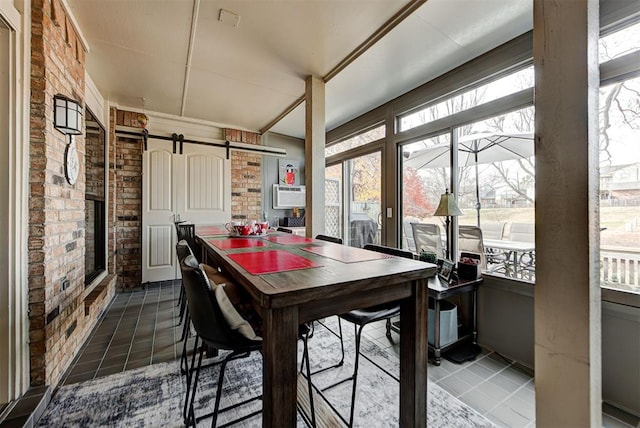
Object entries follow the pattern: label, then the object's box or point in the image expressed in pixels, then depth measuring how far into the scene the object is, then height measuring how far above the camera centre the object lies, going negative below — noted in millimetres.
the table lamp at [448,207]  2398 +78
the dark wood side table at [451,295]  2055 -718
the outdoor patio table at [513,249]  2205 -287
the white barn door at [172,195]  4012 +336
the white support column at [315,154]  2990 +716
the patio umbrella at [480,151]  2223 +631
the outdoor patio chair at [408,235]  3219 -250
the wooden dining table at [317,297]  868 -320
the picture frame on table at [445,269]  2275 -481
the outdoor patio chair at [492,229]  2424 -130
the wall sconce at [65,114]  1763 +696
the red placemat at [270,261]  1159 -232
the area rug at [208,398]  1479 -1161
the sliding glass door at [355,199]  3824 +263
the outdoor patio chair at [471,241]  2439 -248
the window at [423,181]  2844 +403
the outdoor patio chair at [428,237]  2727 -238
